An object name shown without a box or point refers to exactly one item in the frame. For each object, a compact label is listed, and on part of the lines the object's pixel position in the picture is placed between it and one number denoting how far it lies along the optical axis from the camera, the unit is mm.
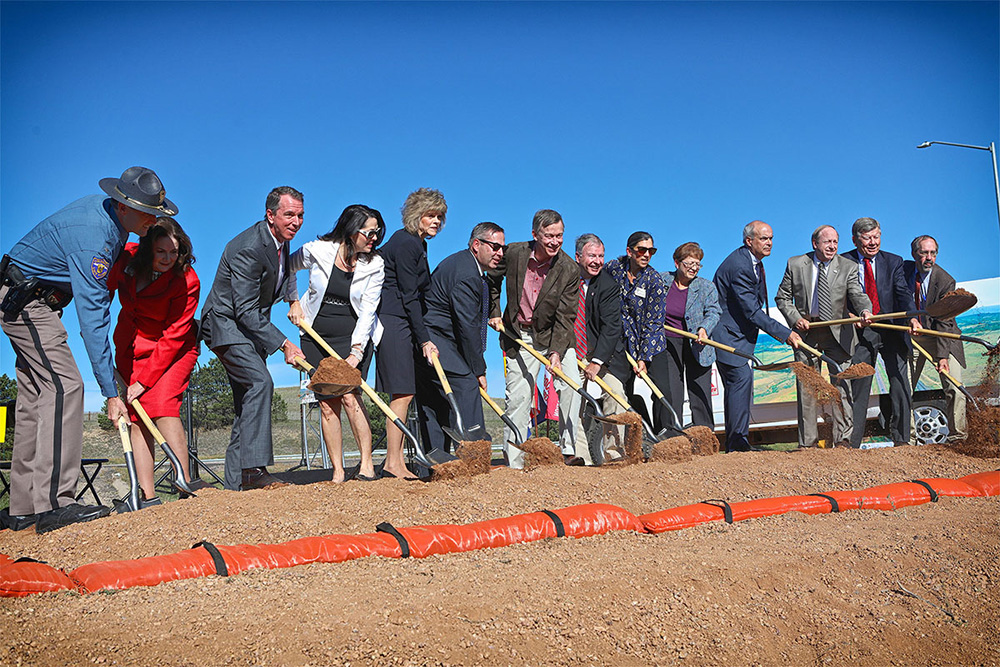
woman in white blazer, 4922
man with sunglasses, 5422
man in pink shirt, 5891
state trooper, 3828
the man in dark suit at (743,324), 6809
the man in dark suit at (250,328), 4617
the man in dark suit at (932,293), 7281
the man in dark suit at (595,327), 6191
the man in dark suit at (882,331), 7059
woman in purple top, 6742
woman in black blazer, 5086
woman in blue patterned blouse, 6488
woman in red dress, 4434
